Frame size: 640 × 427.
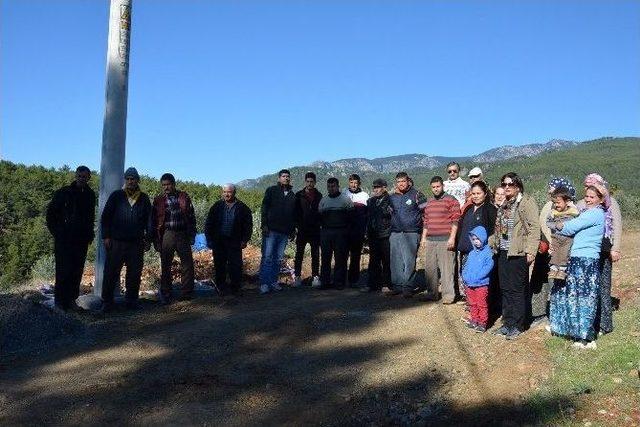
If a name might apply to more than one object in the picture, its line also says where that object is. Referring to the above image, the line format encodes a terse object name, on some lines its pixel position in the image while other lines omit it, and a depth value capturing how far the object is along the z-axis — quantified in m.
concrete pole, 8.50
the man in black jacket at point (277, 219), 9.17
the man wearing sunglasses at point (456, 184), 9.11
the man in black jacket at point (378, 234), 8.63
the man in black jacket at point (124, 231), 7.93
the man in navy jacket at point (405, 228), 8.29
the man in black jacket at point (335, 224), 9.01
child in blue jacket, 6.46
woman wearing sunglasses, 6.08
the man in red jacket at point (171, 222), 8.23
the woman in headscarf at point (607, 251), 5.80
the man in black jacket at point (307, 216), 9.40
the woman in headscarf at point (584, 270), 5.62
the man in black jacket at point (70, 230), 7.75
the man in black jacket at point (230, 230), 8.86
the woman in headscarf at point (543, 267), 6.44
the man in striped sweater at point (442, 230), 7.79
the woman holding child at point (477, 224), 6.49
